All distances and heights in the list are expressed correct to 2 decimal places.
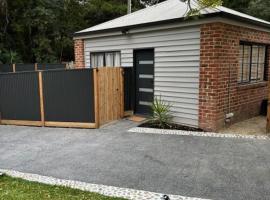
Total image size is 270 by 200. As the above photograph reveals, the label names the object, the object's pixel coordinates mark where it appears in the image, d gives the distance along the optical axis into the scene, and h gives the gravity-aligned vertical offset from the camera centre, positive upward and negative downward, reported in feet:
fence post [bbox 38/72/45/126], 27.55 -3.05
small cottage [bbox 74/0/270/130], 23.56 +0.50
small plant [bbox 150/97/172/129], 26.05 -4.52
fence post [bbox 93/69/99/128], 25.59 -2.23
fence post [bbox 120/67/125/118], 29.10 -2.65
